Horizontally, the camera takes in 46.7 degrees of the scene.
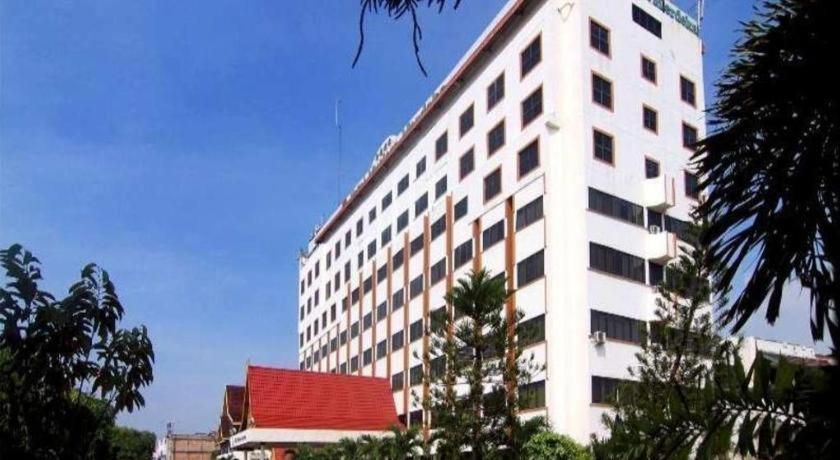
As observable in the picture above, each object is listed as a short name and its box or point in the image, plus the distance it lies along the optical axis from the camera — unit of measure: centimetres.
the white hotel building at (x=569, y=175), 3400
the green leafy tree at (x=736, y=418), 552
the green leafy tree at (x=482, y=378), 2609
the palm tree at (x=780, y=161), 501
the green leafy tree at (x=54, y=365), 643
